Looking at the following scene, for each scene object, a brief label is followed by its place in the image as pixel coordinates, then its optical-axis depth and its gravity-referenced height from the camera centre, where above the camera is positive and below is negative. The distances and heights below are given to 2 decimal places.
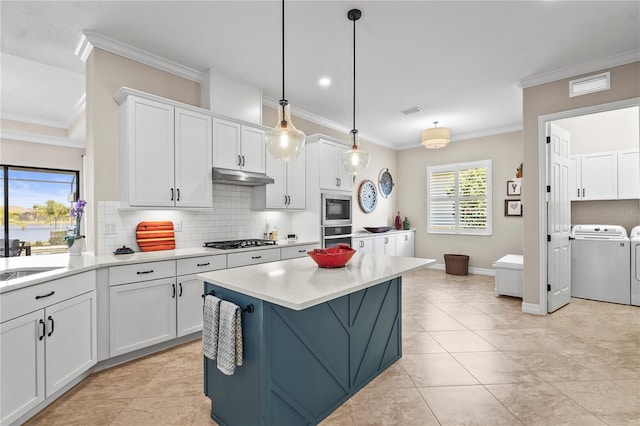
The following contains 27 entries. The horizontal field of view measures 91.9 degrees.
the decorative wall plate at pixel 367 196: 6.39 +0.36
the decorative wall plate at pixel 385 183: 7.04 +0.71
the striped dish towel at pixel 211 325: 1.77 -0.65
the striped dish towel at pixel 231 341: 1.65 -0.69
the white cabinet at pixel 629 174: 4.40 +0.55
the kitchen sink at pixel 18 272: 2.27 -0.43
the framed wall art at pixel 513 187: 5.95 +0.49
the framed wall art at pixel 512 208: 5.91 +0.09
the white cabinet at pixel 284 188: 4.14 +0.36
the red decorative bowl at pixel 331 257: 2.27 -0.32
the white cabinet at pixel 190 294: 2.97 -0.78
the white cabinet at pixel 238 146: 3.55 +0.82
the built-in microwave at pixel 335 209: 4.72 +0.07
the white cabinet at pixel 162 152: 2.91 +0.63
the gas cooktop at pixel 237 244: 3.52 -0.36
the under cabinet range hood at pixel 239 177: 3.46 +0.43
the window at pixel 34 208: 5.17 +0.12
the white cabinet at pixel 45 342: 1.77 -0.84
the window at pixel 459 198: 6.39 +0.32
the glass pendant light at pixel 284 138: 2.21 +0.55
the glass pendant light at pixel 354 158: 2.79 +0.51
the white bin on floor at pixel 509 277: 4.55 -0.97
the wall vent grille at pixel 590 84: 3.46 +1.48
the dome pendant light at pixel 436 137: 5.27 +1.31
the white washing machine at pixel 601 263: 4.27 -0.73
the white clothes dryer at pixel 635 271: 4.15 -0.79
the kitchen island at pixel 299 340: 1.64 -0.78
